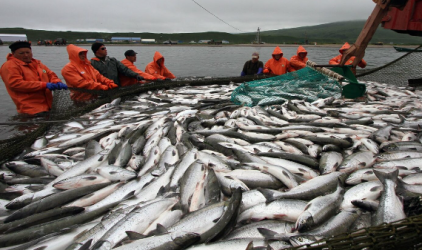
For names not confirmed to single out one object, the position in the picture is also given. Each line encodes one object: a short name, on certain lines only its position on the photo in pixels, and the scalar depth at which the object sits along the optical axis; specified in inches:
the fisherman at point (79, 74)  303.4
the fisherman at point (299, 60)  458.6
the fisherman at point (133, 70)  391.6
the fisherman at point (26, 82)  249.3
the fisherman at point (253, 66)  486.7
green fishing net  279.6
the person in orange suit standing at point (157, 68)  422.9
